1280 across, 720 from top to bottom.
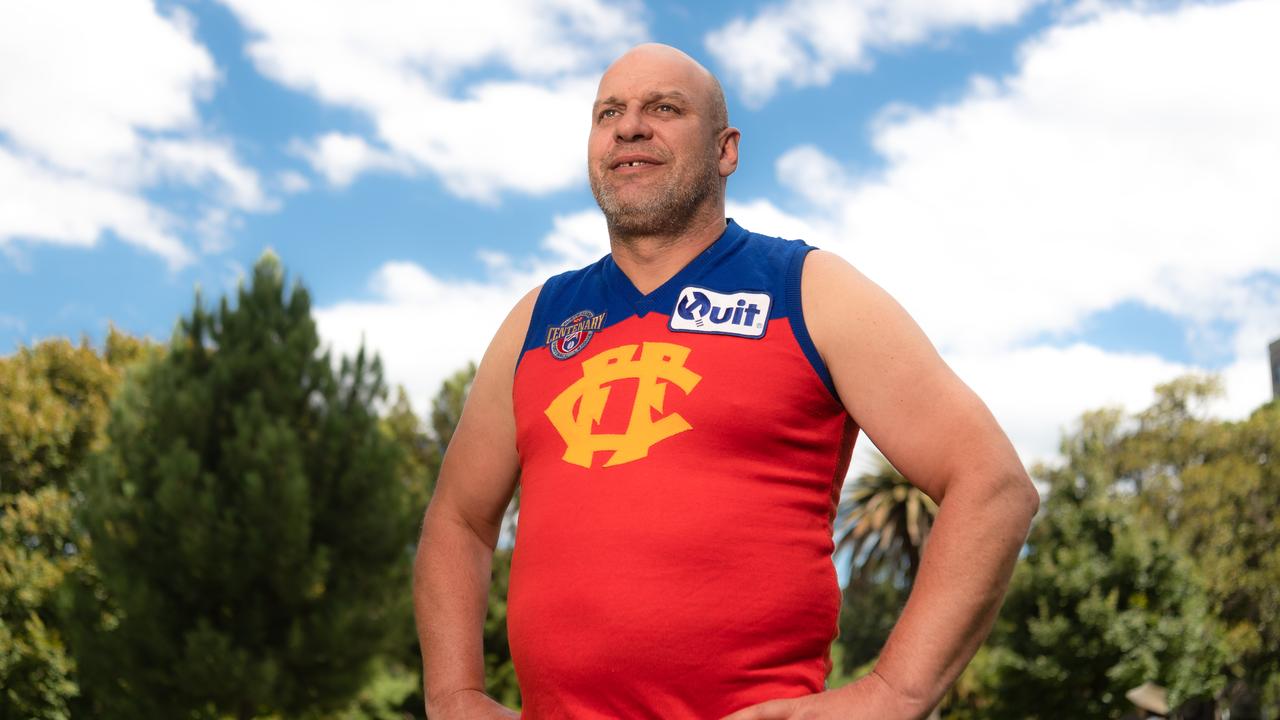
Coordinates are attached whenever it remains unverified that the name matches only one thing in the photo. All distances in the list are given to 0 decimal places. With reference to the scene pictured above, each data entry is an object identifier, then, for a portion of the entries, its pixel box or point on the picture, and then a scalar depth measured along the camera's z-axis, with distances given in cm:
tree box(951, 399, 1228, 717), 2650
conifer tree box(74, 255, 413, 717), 2025
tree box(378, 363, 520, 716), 2883
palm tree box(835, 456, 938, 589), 3516
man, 210
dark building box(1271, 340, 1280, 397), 5519
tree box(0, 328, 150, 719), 2534
